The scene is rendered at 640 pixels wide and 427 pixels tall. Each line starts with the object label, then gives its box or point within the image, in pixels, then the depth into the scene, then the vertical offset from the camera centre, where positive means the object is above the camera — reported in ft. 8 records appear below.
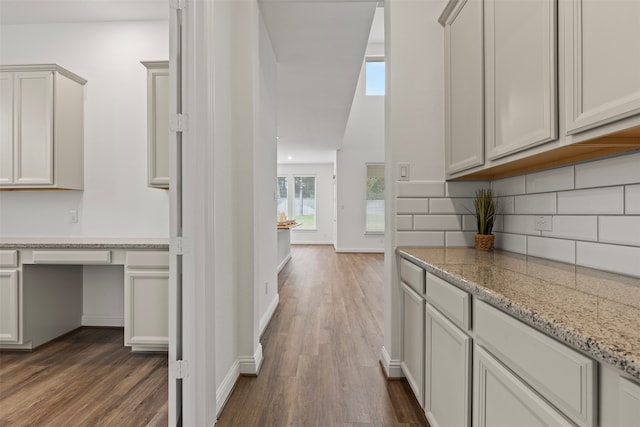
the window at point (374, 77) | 25.38 +10.49
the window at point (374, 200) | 29.09 +1.07
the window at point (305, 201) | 36.91 +1.21
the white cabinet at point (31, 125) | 9.31 +2.43
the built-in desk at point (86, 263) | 8.13 -1.83
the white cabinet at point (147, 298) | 8.11 -2.16
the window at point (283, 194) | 36.96 +1.99
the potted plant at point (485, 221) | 6.61 -0.17
